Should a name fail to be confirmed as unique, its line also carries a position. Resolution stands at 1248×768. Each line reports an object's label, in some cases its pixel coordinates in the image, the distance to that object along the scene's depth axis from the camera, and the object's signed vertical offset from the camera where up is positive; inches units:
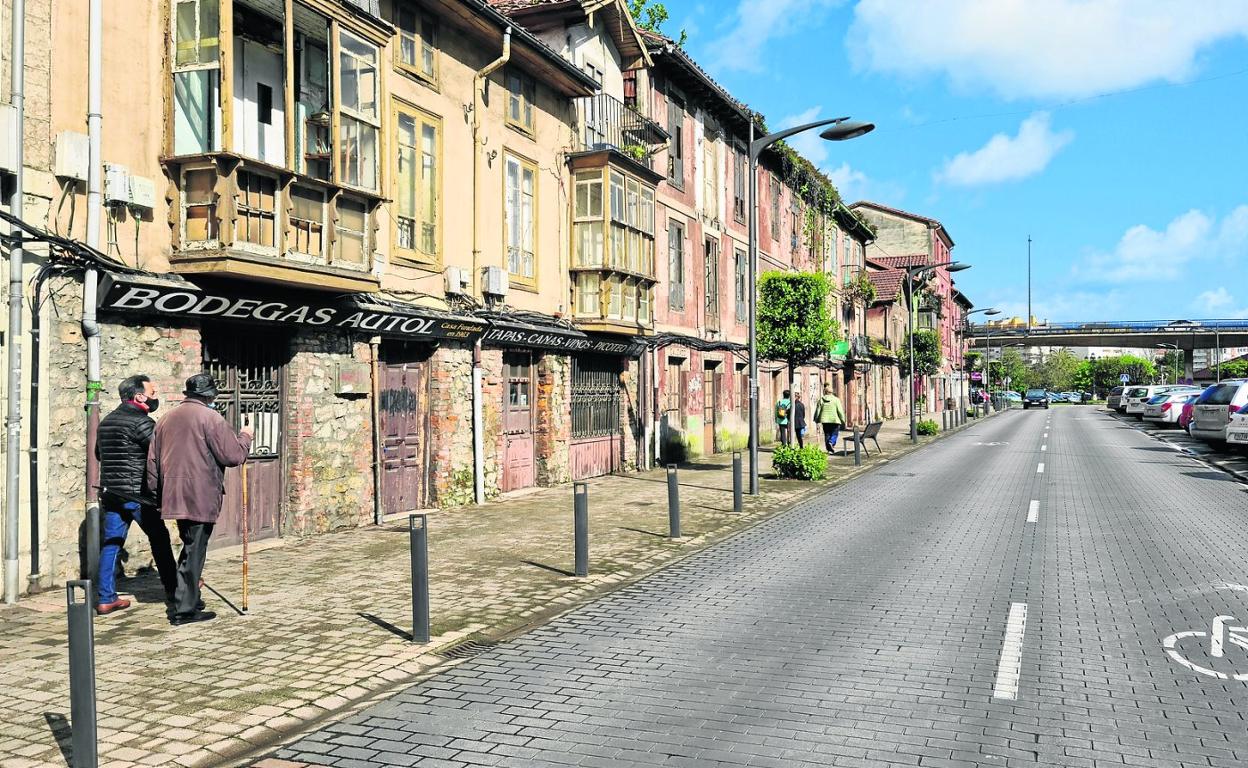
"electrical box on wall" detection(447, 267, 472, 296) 538.3 +68.1
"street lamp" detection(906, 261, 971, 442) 1191.6 +154.3
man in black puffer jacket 280.4 -25.8
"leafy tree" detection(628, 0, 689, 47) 944.9 +397.2
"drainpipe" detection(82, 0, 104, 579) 324.5 +65.9
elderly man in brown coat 269.6 -22.6
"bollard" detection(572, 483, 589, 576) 340.5 -50.2
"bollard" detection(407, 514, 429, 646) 252.8 -52.4
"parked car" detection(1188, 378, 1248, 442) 904.9 -23.2
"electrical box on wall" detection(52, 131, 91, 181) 317.4 +86.0
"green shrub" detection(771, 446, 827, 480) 708.0 -56.4
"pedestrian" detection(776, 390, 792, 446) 824.3 -20.9
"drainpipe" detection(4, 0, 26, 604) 300.0 +20.0
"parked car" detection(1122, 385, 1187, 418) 1748.3 -25.3
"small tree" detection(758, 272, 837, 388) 749.3 +63.0
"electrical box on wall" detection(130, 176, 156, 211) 341.1 +78.3
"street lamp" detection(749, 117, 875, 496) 588.7 +166.8
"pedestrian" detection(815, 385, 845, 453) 879.7 -21.4
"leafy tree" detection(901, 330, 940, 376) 1834.4 +80.6
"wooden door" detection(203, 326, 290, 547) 401.7 -4.1
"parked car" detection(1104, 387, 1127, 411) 2506.6 -35.1
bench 892.4 -42.4
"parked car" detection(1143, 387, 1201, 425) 1530.5 -33.8
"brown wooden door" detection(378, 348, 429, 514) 508.7 -19.9
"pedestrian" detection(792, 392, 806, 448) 855.7 -25.6
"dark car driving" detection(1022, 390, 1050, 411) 3321.9 -40.9
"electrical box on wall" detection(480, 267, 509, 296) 570.3 +71.5
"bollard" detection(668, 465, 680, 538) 431.2 -54.9
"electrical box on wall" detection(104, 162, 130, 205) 331.0 +78.9
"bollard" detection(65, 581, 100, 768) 161.0 -48.9
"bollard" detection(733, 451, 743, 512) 525.3 -54.3
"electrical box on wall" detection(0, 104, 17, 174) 296.5 +86.1
